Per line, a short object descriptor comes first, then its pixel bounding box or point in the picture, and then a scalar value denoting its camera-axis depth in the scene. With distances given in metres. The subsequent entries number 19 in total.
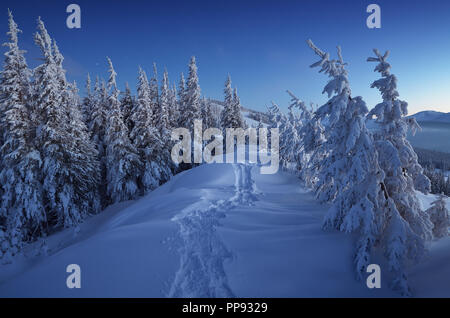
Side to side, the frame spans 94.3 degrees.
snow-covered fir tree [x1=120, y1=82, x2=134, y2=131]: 27.59
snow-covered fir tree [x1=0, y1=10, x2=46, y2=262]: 14.60
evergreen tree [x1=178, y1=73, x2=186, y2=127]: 32.46
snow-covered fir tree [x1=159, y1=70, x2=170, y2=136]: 27.97
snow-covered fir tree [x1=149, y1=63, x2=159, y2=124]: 30.73
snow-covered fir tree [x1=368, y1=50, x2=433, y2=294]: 6.16
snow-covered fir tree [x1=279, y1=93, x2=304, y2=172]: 20.55
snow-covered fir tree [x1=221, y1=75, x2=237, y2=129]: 38.66
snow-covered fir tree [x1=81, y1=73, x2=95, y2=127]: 31.14
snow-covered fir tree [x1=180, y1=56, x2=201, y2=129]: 30.50
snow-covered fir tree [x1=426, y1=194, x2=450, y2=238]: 7.11
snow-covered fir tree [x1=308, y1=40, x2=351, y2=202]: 6.79
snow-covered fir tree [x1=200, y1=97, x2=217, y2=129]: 47.80
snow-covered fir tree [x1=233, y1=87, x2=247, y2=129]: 39.59
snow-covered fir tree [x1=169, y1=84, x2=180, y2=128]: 33.78
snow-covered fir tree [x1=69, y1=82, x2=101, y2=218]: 17.75
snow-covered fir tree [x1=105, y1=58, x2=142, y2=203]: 21.50
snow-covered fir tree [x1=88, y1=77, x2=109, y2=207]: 25.55
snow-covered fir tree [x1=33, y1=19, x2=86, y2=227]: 15.86
